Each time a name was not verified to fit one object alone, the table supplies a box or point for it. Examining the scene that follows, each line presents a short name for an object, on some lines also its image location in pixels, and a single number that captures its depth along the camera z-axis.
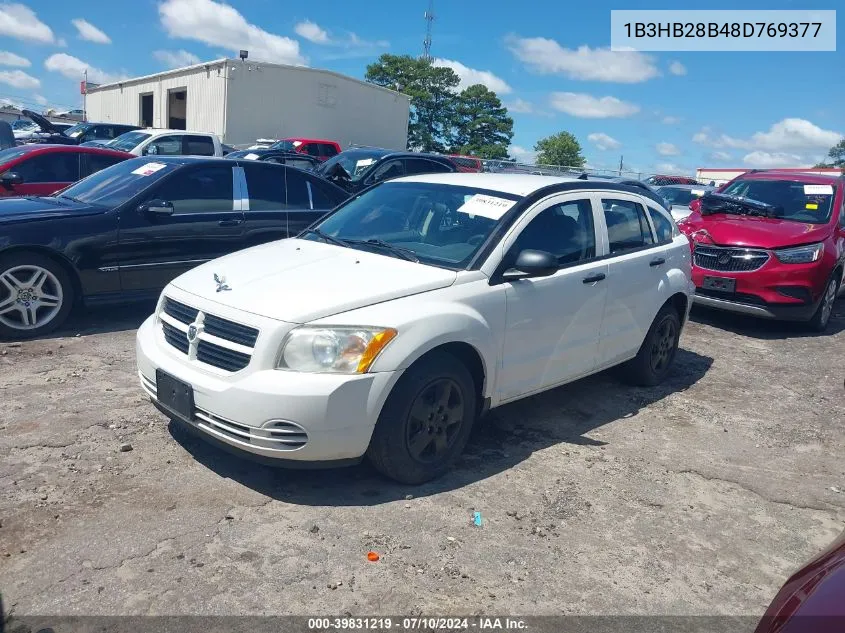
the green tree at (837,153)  77.89
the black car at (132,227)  5.93
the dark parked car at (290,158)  13.59
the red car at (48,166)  8.80
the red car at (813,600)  1.76
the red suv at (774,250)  7.84
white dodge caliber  3.48
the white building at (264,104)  32.09
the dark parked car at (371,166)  12.36
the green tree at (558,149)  60.96
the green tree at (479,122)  63.75
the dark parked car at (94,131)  22.00
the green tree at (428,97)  64.56
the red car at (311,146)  22.55
